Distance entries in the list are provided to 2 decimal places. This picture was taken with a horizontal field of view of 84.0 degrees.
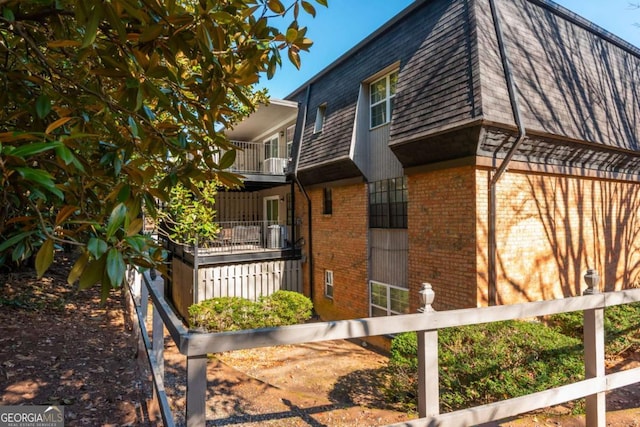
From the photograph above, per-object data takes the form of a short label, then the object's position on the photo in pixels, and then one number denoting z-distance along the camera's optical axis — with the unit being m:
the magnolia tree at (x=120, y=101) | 1.57
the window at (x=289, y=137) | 16.50
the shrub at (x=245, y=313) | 10.75
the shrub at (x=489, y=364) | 4.82
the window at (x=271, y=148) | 18.19
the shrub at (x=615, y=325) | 6.81
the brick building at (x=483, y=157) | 7.79
